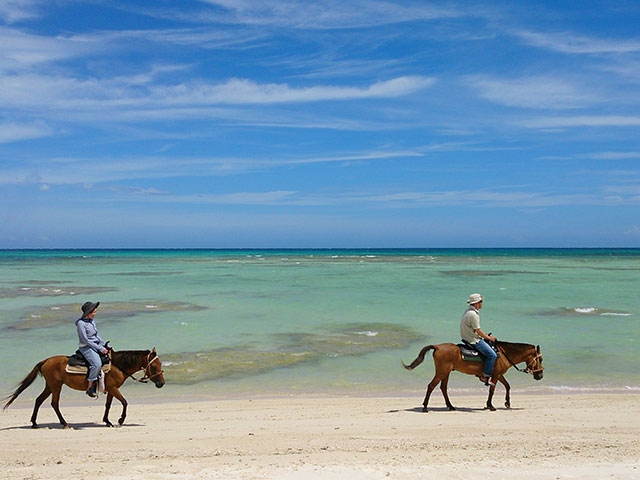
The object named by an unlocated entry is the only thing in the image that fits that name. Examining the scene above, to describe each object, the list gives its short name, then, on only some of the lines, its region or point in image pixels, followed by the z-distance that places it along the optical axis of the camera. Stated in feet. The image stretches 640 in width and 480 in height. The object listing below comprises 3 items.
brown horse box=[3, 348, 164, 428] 29.81
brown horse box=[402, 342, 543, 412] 34.12
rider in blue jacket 29.14
